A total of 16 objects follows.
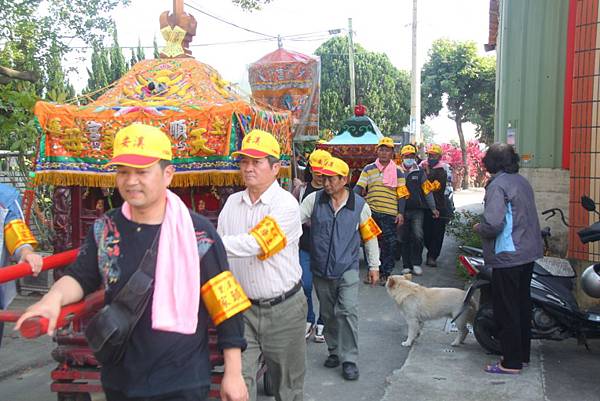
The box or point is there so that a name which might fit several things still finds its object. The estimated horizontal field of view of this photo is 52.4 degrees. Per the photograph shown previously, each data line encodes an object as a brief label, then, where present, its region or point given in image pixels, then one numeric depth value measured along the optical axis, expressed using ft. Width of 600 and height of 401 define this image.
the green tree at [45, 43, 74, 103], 34.42
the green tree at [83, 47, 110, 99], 66.59
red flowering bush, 99.60
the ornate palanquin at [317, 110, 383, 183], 33.06
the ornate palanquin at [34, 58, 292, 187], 14.17
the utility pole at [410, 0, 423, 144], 64.59
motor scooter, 16.99
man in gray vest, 16.16
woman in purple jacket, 15.62
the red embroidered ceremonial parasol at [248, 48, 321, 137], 28.96
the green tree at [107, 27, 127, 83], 70.85
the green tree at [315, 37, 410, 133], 116.47
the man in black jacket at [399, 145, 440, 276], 28.66
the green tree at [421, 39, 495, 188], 93.56
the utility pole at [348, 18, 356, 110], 92.88
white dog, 18.78
